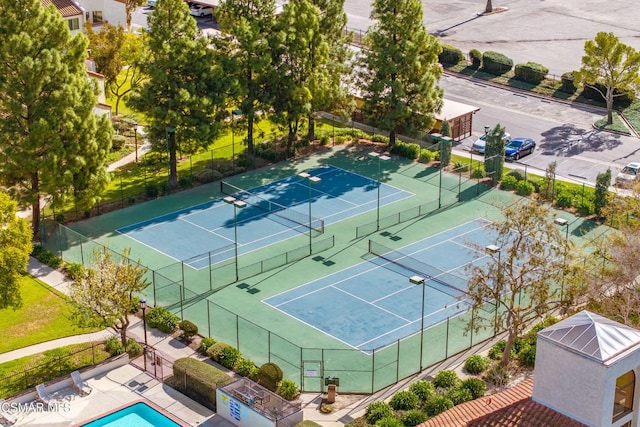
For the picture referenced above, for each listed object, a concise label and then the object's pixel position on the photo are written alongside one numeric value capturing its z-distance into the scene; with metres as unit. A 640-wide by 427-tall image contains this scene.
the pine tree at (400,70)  79.31
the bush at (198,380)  50.31
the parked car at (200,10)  120.38
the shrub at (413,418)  47.97
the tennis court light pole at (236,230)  60.99
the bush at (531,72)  99.12
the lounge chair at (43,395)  50.41
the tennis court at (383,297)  57.88
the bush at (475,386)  50.62
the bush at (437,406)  48.81
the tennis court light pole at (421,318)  50.94
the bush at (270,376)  51.19
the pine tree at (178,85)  72.31
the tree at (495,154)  76.69
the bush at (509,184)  75.88
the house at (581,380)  36.56
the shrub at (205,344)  54.88
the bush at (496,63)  101.56
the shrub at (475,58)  102.69
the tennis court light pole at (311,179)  62.94
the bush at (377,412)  48.69
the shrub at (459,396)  49.78
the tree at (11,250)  50.59
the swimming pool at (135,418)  49.31
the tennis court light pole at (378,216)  69.19
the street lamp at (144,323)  52.33
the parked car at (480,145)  82.75
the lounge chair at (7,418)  48.91
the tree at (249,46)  75.88
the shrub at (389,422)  47.50
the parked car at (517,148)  81.88
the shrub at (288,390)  50.84
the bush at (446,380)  51.53
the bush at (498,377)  51.88
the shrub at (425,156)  80.56
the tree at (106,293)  52.34
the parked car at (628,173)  75.31
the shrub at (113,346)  54.59
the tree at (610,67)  86.31
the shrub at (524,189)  74.94
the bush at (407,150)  81.31
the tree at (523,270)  50.84
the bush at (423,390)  50.31
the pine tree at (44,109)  63.53
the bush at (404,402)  49.59
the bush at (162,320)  57.03
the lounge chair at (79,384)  51.53
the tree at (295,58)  77.50
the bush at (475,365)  53.12
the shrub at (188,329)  56.06
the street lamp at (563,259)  51.88
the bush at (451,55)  104.00
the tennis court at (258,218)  67.25
